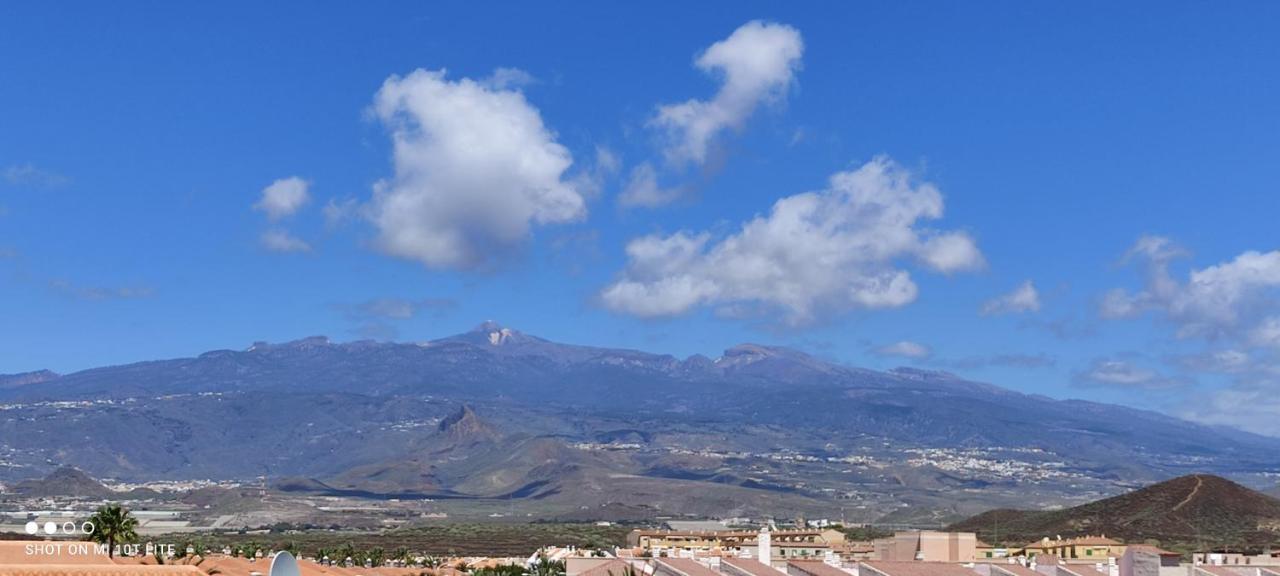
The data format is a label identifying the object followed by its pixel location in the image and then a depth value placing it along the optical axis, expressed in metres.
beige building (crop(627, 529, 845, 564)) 159.88
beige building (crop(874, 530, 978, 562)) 106.25
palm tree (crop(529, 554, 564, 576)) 105.96
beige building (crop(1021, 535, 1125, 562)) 158.62
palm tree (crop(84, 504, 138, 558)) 91.81
